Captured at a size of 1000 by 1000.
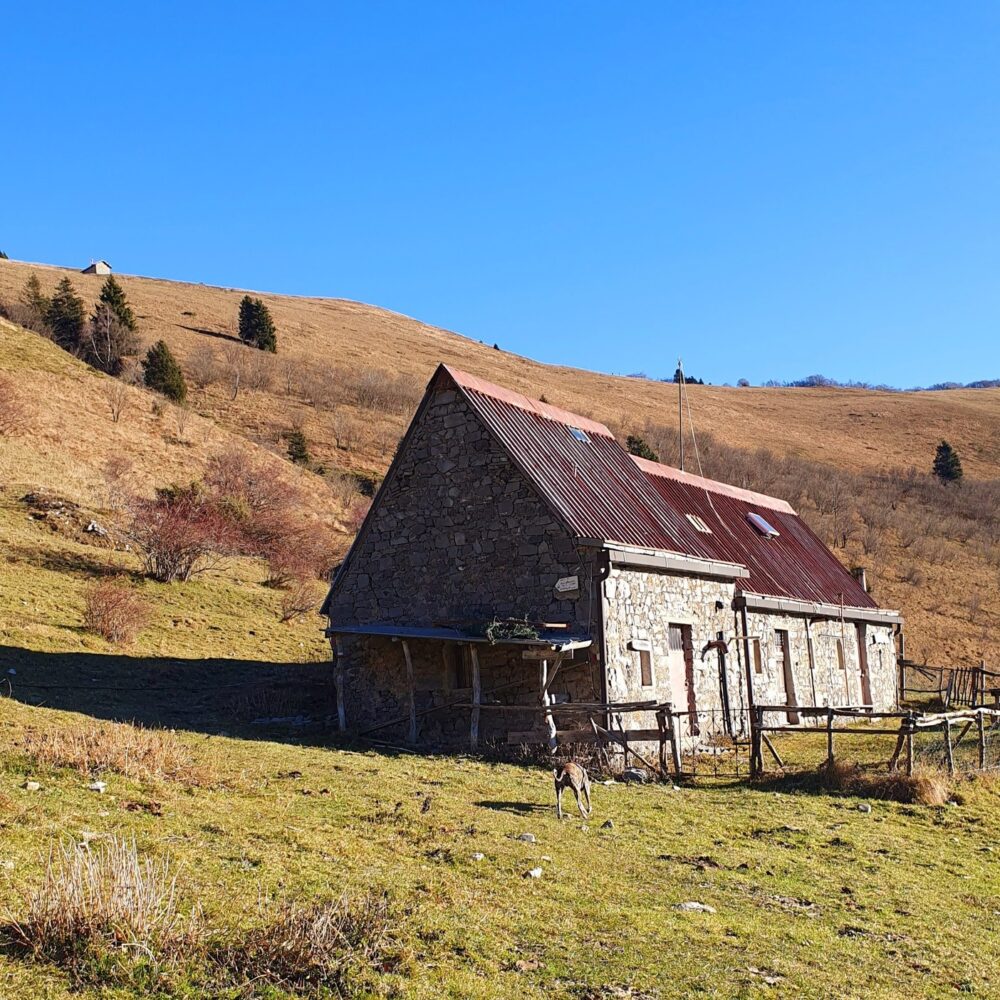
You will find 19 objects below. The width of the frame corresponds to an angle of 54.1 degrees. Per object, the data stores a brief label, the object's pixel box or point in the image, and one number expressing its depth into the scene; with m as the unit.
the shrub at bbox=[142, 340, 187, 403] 60.88
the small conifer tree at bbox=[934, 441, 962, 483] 83.75
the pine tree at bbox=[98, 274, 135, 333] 71.06
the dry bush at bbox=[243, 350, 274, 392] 72.25
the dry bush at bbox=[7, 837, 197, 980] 5.95
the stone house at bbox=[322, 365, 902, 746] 17.94
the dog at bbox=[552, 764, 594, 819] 12.64
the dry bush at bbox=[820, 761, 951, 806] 14.86
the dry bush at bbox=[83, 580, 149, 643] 24.45
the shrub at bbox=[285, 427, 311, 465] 56.03
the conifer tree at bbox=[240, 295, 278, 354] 83.50
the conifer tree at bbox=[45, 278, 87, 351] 67.50
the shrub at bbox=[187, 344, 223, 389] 69.38
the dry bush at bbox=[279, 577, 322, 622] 31.58
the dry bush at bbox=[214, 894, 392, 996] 6.15
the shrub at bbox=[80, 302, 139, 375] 65.44
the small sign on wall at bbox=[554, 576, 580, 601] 18.06
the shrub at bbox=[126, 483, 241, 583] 30.95
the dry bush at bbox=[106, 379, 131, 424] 50.59
